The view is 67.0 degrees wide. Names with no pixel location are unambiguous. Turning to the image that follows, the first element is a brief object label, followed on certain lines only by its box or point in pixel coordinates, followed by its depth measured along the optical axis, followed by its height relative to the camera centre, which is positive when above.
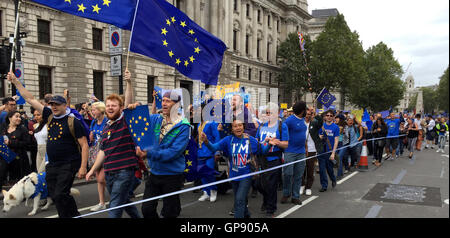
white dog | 5.46 -1.48
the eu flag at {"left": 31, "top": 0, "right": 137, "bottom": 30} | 4.37 +1.25
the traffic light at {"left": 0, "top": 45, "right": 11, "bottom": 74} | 7.76 +0.97
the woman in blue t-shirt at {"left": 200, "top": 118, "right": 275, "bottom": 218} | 4.80 -0.77
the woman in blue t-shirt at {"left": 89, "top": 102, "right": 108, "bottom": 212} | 5.79 -0.67
